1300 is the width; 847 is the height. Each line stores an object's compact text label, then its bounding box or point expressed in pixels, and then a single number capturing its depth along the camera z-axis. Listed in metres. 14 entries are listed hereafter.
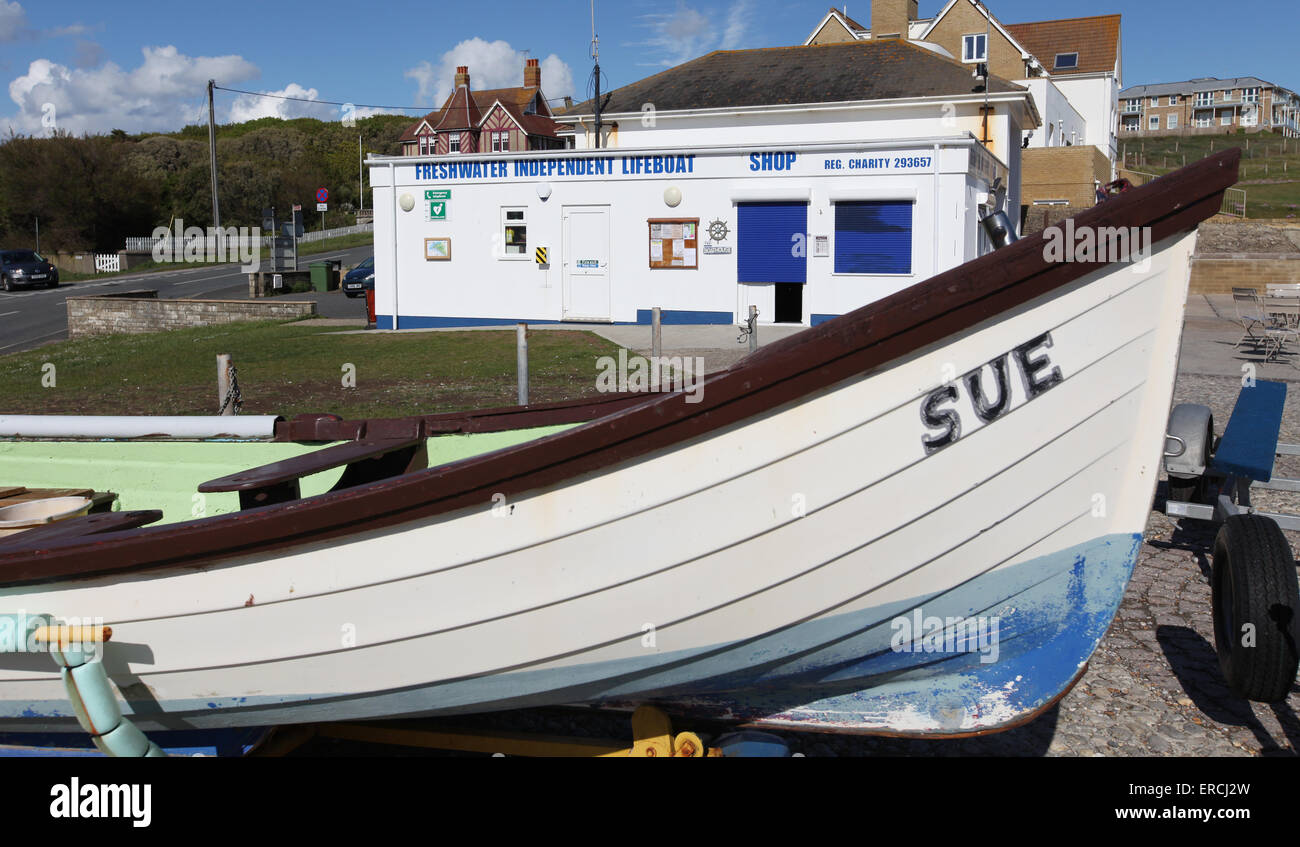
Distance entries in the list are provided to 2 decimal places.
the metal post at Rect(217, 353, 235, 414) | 10.04
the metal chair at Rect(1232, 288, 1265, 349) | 19.59
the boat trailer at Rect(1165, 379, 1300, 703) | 4.18
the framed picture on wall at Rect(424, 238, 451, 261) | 23.52
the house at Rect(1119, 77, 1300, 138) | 116.56
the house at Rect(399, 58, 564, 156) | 70.50
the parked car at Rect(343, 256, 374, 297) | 34.24
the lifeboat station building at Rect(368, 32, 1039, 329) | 20.44
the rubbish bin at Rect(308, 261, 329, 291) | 36.53
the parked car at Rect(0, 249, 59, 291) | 40.62
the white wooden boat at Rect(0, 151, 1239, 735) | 3.25
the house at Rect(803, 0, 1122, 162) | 43.25
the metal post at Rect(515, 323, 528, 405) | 10.96
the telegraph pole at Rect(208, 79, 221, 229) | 42.50
